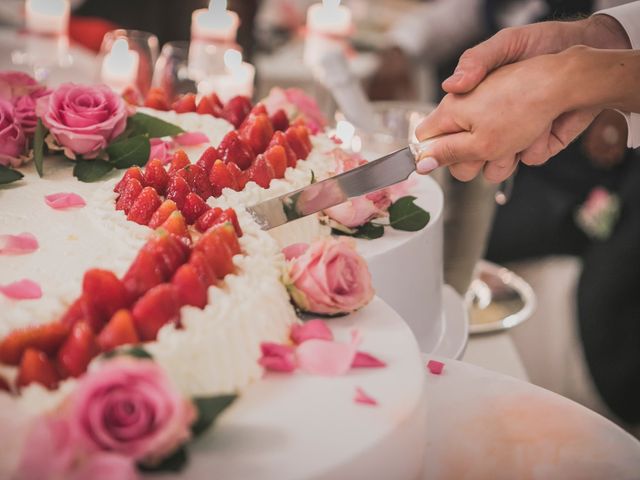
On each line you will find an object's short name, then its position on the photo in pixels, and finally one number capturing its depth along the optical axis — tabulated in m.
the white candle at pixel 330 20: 3.14
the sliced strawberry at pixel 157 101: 1.88
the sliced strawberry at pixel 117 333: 0.92
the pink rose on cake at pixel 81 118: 1.57
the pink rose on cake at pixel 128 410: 0.79
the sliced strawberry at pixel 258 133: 1.63
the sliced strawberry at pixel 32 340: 0.93
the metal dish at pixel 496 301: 2.22
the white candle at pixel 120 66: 2.46
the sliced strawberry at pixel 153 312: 0.95
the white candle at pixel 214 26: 2.71
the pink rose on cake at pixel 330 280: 1.09
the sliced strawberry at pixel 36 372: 0.88
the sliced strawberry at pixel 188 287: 1.00
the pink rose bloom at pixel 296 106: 1.91
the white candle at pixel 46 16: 2.77
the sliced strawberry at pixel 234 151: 1.54
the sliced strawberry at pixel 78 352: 0.90
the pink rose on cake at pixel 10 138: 1.55
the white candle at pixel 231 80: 2.60
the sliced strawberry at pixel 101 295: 0.97
